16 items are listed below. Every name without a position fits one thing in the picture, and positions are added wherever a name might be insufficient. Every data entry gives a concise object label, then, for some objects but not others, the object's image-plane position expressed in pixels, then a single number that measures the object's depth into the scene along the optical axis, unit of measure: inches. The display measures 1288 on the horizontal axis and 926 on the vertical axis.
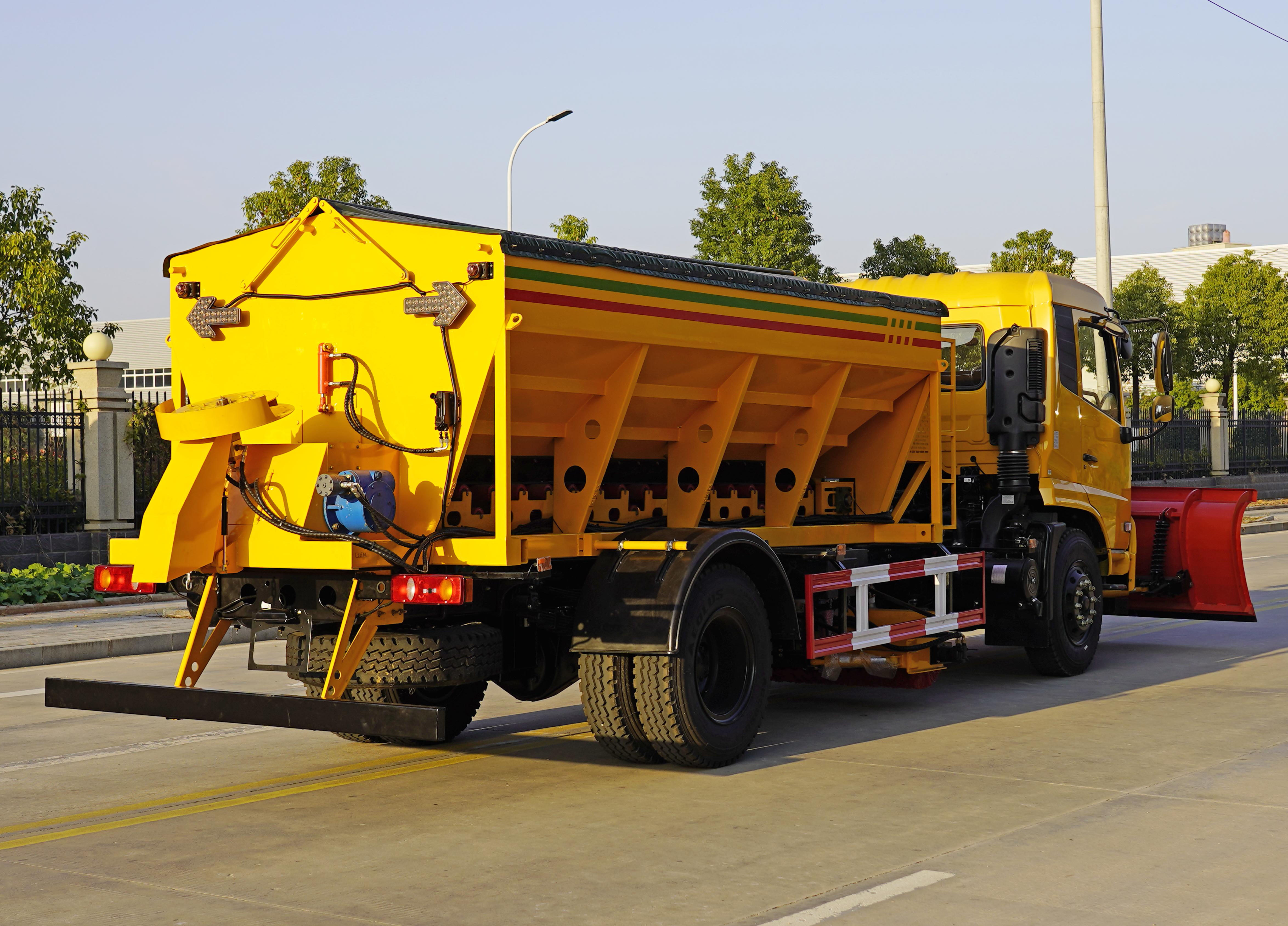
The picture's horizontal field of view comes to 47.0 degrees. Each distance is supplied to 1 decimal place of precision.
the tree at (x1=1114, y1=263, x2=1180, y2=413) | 1866.4
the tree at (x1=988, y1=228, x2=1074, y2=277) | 1418.6
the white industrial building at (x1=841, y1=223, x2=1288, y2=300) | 3476.9
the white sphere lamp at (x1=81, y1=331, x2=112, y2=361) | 754.2
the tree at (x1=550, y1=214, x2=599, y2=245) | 1261.1
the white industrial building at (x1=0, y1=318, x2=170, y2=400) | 3221.0
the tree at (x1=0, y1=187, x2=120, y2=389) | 865.5
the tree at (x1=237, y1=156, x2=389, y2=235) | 1019.3
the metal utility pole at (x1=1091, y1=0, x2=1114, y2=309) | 897.5
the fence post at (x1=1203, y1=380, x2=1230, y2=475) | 1504.7
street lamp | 1145.4
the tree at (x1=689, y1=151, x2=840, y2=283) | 1184.8
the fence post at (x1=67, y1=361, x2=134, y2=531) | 761.0
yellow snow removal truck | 282.8
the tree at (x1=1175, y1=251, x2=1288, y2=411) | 2034.9
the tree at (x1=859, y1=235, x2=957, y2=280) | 1333.7
